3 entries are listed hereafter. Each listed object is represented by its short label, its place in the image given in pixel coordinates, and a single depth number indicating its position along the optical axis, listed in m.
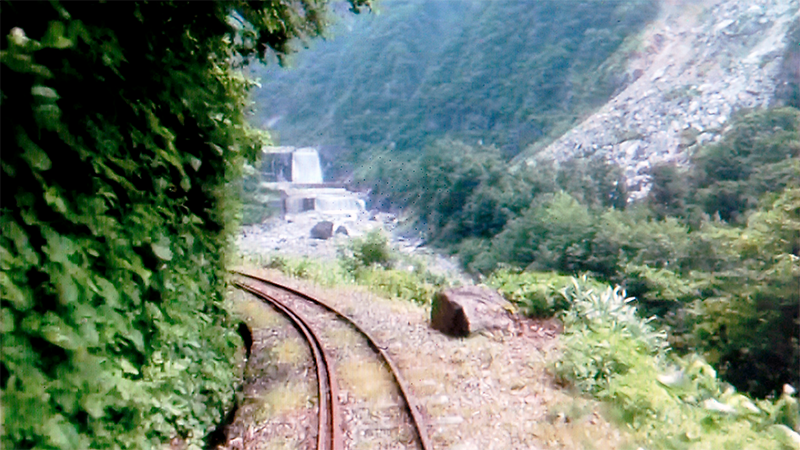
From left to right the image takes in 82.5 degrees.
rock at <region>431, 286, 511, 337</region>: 8.34
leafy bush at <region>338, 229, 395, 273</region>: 18.33
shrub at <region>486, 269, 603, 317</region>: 9.03
